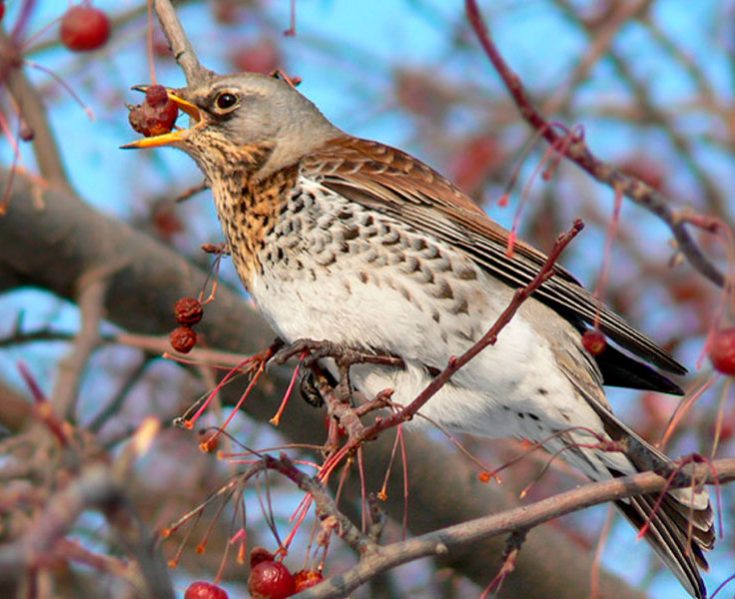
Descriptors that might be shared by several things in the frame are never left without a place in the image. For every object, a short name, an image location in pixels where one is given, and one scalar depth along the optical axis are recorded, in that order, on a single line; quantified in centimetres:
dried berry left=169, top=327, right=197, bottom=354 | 668
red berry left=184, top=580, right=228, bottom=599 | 514
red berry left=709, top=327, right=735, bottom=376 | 539
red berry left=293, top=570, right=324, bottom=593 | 546
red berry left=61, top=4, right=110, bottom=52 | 671
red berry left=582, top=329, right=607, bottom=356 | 593
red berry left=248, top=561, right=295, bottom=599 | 524
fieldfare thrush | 733
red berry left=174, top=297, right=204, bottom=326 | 674
